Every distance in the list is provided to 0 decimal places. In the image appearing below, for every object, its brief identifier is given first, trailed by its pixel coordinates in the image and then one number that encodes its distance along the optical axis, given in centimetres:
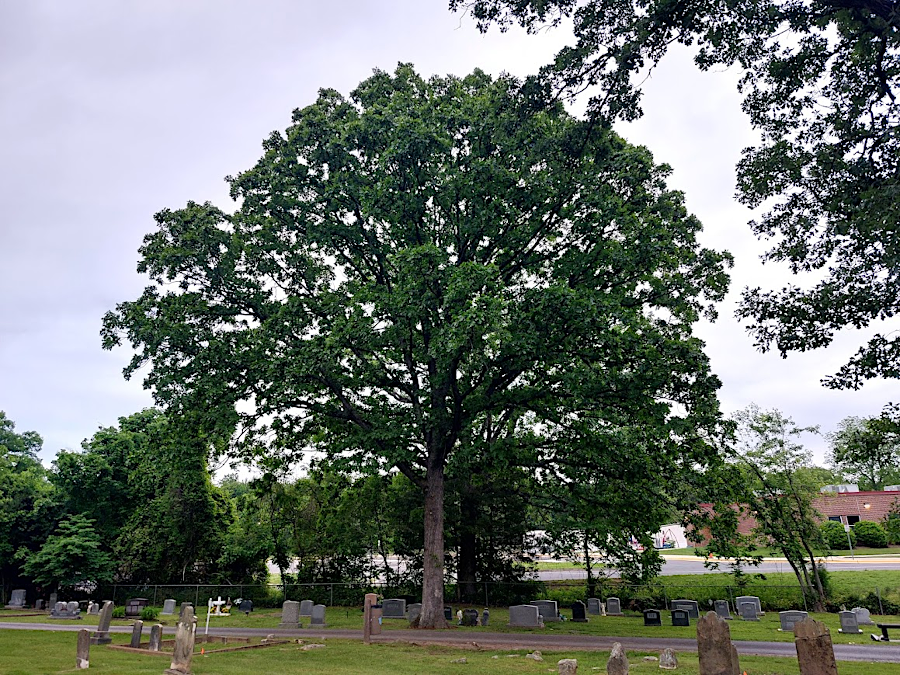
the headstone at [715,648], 945
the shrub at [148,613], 2217
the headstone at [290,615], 2116
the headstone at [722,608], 2264
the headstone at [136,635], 1530
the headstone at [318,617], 2130
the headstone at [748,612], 2234
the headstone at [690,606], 2286
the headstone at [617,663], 920
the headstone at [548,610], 2162
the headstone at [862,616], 1964
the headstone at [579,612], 2202
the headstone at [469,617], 2059
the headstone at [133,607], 2495
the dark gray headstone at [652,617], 2109
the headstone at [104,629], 1602
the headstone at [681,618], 2097
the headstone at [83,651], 1170
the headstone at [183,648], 1088
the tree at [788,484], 2502
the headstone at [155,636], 1509
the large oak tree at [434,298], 1566
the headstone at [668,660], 1174
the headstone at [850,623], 1800
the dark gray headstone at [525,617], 1981
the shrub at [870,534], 4641
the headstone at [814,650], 877
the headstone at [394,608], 2266
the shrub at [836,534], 4406
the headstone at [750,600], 2267
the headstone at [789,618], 1889
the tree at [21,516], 3127
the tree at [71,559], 2948
